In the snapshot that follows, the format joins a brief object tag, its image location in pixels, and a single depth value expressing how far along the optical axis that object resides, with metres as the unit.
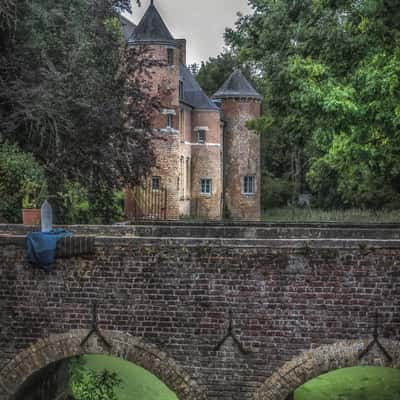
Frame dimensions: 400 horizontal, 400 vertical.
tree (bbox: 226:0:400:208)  19.45
